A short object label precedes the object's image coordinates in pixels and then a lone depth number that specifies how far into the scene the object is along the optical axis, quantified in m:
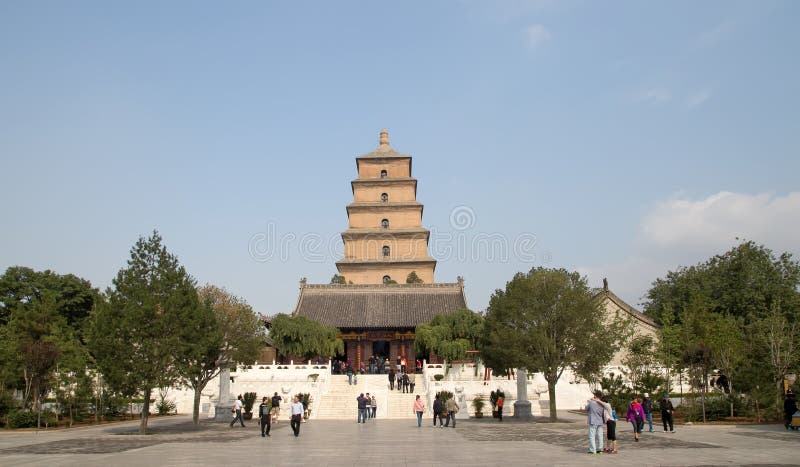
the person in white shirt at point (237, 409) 21.52
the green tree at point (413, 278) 49.28
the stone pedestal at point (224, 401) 24.11
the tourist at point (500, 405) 23.36
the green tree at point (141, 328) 18.41
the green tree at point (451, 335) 37.88
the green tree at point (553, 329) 21.39
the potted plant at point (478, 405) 25.23
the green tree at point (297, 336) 38.25
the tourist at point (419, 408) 21.20
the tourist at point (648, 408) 18.17
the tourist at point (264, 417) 17.88
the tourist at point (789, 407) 17.89
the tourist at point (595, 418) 12.91
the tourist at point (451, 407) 20.77
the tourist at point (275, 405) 22.03
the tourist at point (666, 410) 18.09
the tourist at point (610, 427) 13.00
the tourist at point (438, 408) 21.19
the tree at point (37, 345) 22.66
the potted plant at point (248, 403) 25.27
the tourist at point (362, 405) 22.75
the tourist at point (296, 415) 17.77
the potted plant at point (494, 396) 23.92
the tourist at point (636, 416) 15.58
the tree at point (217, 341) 19.39
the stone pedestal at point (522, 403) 23.91
